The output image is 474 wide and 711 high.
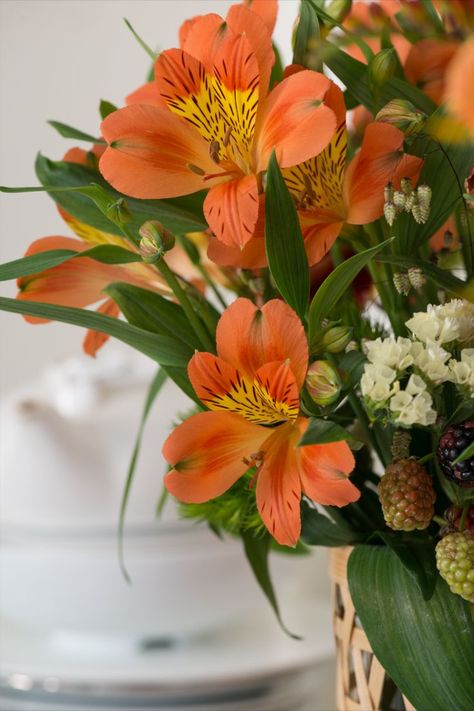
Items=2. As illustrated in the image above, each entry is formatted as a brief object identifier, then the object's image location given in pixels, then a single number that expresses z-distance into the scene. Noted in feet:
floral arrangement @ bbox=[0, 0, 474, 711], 1.81
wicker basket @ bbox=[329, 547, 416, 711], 2.11
